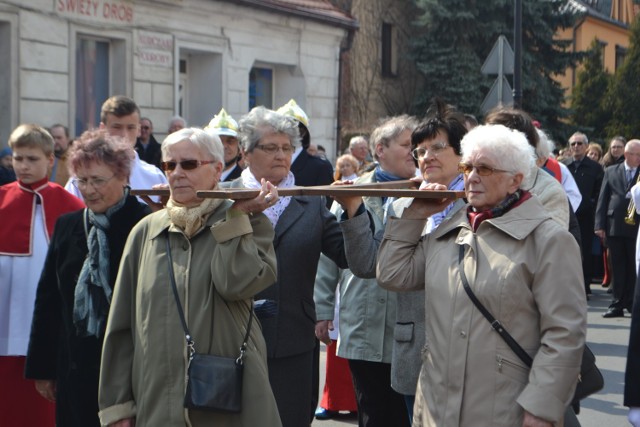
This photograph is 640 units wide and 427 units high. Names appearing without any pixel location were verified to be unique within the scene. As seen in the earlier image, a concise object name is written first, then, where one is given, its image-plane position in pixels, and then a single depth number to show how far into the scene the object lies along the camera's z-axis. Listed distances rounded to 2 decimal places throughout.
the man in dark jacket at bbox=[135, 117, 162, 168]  11.70
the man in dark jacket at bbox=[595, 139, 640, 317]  13.71
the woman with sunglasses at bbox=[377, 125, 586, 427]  4.02
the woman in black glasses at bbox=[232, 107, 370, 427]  5.23
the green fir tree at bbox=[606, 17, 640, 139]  33.12
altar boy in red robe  6.16
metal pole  18.88
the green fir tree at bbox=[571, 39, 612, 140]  33.72
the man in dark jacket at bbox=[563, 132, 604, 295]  16.42
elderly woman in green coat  4.27
